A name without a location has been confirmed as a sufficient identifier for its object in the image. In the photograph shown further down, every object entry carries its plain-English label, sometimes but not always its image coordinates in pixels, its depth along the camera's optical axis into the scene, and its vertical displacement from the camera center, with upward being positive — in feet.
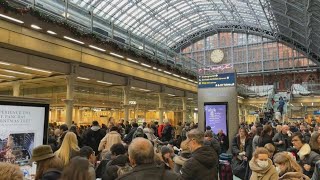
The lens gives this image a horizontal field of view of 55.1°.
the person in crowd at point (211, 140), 25.65 -2.10
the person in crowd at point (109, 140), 26.30 -2.10
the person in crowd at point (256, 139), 26.74 -2.08
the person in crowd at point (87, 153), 16.75 -2.05
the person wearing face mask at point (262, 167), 14.55 -2.48
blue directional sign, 49.11 +5.74
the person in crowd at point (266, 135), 25.25 -1.68
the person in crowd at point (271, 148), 20.50 -2.18
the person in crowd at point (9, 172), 6.59 -1.23
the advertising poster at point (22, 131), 13.28 -0.70
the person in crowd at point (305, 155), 16.12 -2.16
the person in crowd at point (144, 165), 9.07 -1.51
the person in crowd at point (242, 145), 26.30 -2.89
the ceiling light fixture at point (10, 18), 29.58 +9.62
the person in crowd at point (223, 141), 40.07 -3.44
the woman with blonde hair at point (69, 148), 16.41 -1.76
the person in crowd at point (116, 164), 14.82 -2.43
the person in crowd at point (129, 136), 33.36 -2.24
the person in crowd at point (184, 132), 43.61 -2.41
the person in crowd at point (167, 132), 42.39 -2.30
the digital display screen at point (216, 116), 46.29 -0.09
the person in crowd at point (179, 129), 57.23 -2.58
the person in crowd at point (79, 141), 32.01 -2.66
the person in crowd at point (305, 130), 30.60 -2.00
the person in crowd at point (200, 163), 13.25 -2.08
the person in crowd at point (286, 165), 13.83 -2.24
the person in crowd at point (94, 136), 31.40 -2.11
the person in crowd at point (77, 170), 9.52 -1.72
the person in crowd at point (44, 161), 11.32 -1.69
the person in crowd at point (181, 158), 18.88 -2.63
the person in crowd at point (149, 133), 33.76 -1.94
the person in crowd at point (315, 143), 17.54 -1.59
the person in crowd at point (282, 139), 27.91 -2.30
